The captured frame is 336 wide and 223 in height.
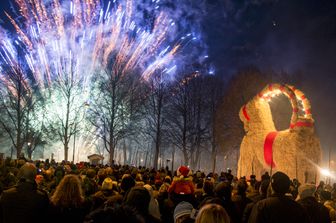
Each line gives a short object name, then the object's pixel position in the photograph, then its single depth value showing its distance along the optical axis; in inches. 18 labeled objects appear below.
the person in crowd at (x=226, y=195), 253.8
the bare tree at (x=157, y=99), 1649.9
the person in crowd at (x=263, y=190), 286.5
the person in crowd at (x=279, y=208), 200.4
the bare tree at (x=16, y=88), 1600.6
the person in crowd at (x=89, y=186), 347.2
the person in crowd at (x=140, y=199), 211.5
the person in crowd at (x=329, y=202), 304.7
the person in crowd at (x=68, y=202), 229.5
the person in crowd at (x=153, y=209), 241.0
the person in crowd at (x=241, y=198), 294.4
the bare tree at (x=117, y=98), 1633.9
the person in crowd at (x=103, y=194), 272.6
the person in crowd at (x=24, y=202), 225.5
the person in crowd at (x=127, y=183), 262.7
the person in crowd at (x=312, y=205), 249.9
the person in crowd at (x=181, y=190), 299.1
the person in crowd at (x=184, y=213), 203.8
